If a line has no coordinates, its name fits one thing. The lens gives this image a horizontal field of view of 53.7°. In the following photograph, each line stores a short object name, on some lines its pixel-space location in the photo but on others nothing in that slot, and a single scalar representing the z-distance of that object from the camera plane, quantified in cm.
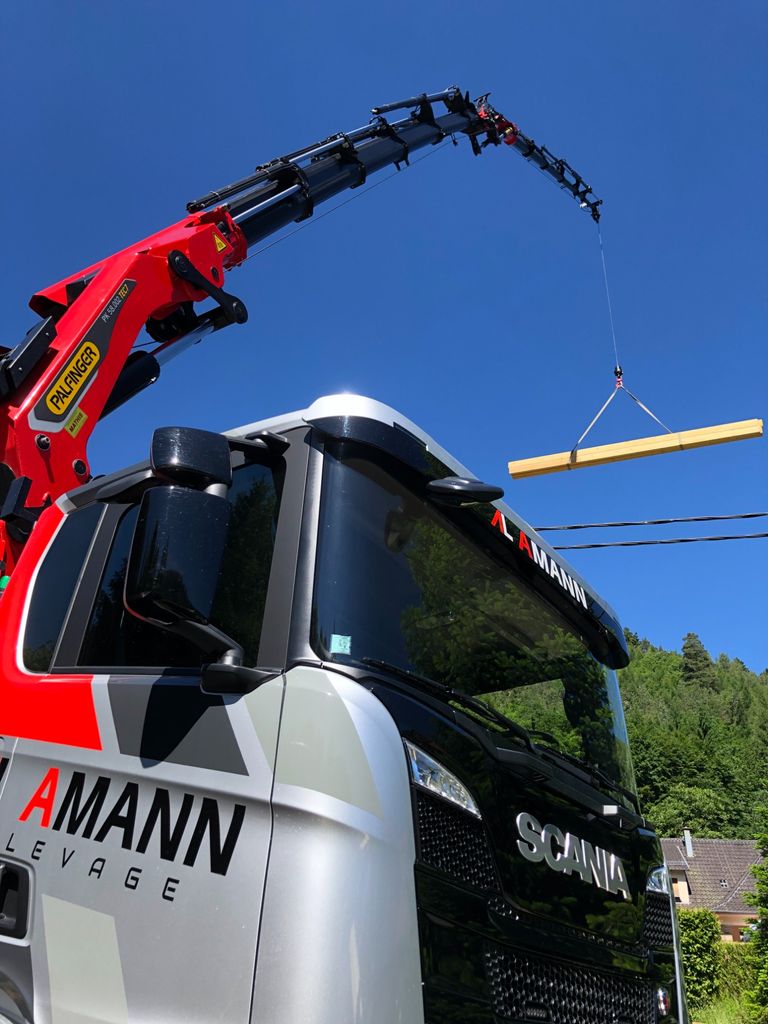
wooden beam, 611
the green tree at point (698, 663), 9239
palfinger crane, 389
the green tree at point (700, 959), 2791
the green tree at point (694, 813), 6394
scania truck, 161
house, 4591
